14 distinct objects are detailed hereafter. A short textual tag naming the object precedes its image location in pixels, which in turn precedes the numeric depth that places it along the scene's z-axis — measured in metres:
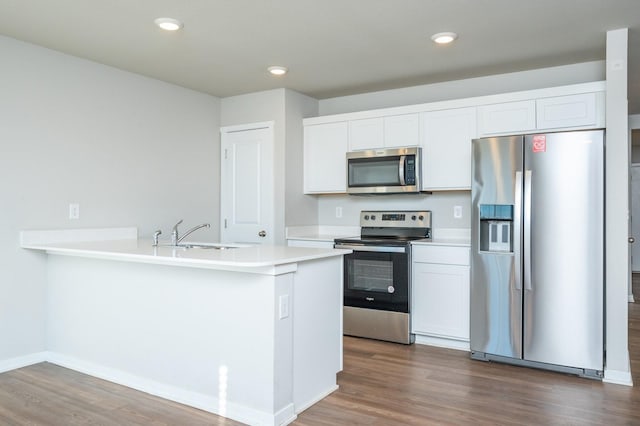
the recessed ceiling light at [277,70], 4.05
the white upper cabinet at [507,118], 3.78
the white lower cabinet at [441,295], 3.88
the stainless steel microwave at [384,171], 4.27
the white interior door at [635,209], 8.78
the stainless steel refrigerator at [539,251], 3.21
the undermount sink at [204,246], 3.39
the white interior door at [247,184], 4.84
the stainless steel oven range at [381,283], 4.06
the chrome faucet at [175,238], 3.49
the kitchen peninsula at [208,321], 2.54
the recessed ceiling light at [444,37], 3.30
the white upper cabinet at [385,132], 4.35
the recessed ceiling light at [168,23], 3.06
